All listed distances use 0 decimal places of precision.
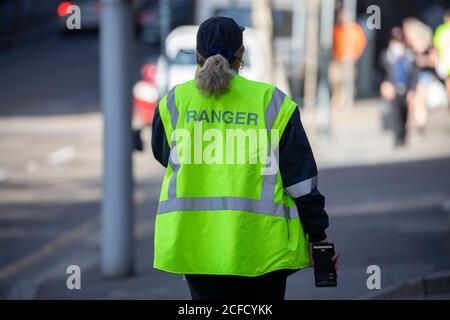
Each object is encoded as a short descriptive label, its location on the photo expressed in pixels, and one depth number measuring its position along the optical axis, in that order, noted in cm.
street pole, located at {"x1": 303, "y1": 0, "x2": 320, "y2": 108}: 2489
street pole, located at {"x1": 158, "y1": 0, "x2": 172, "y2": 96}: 2231
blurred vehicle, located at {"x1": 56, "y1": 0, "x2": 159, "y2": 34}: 4006
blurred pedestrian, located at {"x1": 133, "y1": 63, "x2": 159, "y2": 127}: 2273
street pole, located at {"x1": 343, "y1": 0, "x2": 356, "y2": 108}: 2598
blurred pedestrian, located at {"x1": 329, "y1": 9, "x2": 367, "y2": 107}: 2353
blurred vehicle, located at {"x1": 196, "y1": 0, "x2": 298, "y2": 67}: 2759
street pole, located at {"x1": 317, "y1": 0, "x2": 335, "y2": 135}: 2091
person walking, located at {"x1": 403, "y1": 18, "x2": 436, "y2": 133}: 1858
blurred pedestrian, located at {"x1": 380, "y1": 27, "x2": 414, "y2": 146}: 1811
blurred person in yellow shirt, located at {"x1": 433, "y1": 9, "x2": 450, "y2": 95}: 1820
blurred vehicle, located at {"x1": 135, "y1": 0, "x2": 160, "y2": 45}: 4028
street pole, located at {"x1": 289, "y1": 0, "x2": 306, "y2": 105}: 2827
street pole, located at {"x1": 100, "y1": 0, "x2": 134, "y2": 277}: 955
